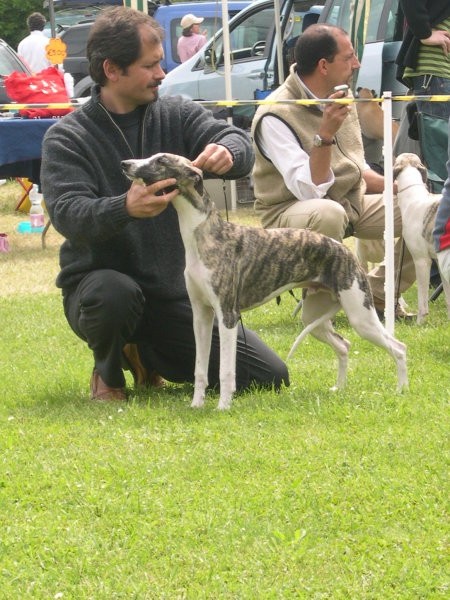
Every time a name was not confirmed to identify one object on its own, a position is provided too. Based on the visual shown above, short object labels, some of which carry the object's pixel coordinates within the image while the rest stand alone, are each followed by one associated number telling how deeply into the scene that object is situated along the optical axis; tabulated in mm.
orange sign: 12836
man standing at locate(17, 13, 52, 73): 17750
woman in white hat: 18350
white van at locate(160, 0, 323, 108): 15172
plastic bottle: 12555
